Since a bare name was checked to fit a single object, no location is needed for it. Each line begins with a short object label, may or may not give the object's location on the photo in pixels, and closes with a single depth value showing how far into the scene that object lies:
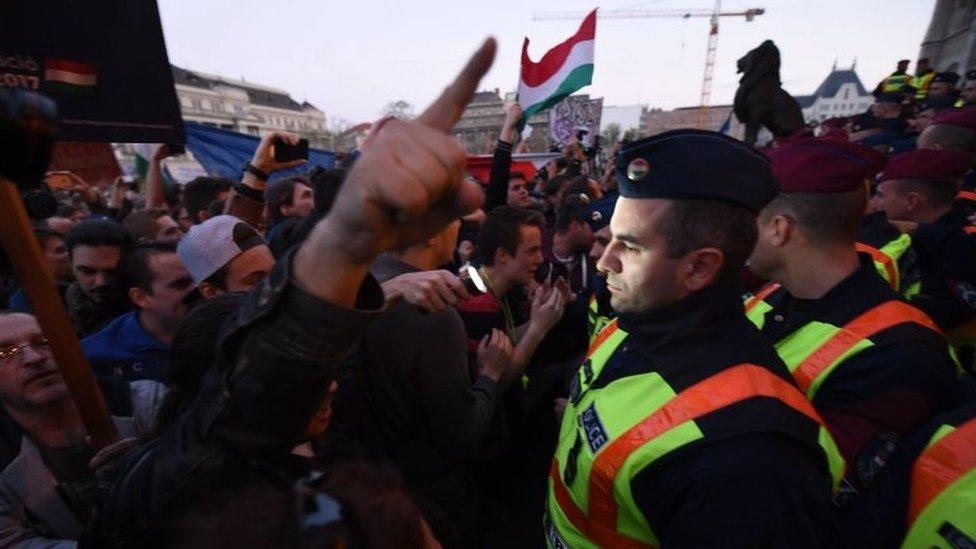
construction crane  75.94
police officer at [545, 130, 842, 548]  1.11
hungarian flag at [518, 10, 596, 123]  4.81
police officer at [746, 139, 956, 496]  1.57
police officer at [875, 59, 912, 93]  11.40
